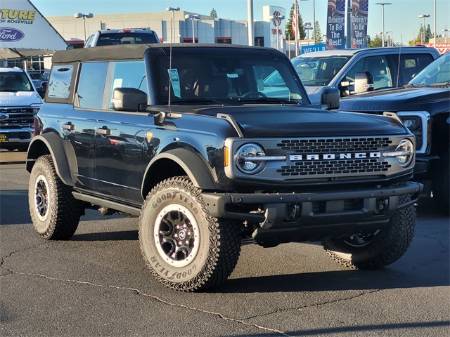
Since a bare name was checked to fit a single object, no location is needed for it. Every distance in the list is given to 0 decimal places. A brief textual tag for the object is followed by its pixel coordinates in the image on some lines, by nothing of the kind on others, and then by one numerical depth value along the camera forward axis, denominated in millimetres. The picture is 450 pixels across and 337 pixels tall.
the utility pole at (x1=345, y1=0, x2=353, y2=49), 25875
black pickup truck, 8188
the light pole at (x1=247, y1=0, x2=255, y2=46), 22695
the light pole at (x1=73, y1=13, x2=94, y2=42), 44750
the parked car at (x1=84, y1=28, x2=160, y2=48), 18391
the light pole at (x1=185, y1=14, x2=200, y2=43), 65325
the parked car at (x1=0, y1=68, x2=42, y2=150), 15422
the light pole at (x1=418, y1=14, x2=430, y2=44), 61625
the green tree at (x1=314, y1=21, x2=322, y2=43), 86500
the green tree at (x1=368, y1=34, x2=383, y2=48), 91338
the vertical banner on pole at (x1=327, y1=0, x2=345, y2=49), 26172
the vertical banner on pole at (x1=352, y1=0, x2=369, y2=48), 26391
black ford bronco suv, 5105
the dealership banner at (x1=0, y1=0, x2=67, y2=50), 21625
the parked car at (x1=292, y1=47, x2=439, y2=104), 12461
